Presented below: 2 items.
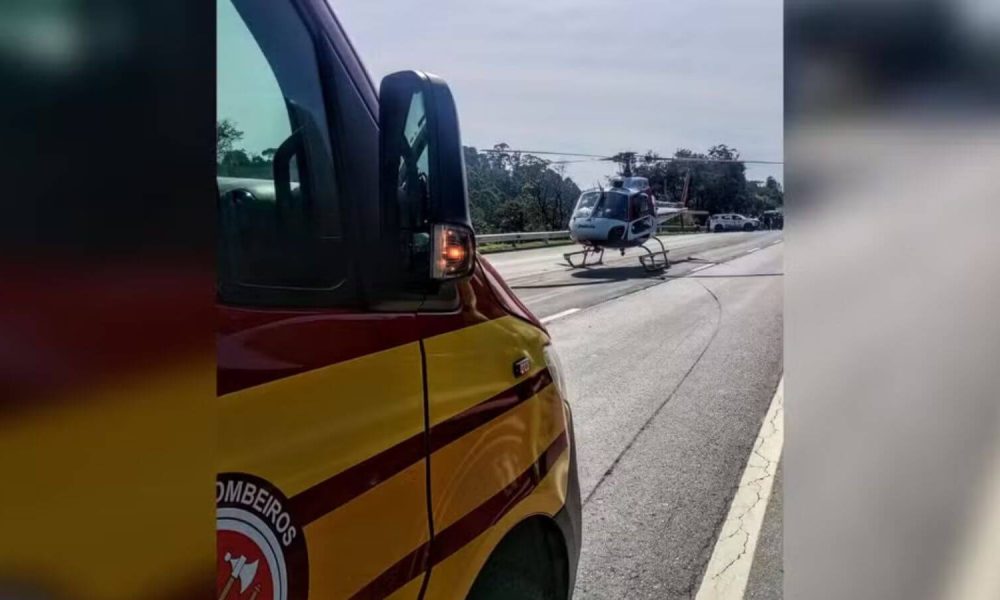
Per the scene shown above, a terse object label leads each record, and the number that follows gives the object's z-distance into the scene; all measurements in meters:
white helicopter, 21.39
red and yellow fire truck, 1.08
